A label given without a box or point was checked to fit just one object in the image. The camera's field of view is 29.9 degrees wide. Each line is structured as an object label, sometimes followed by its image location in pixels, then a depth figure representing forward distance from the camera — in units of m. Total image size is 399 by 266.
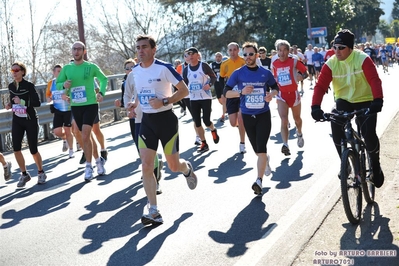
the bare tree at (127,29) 42.34
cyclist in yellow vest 7.28
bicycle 6.68
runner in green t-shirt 10.98
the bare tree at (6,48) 22.89
